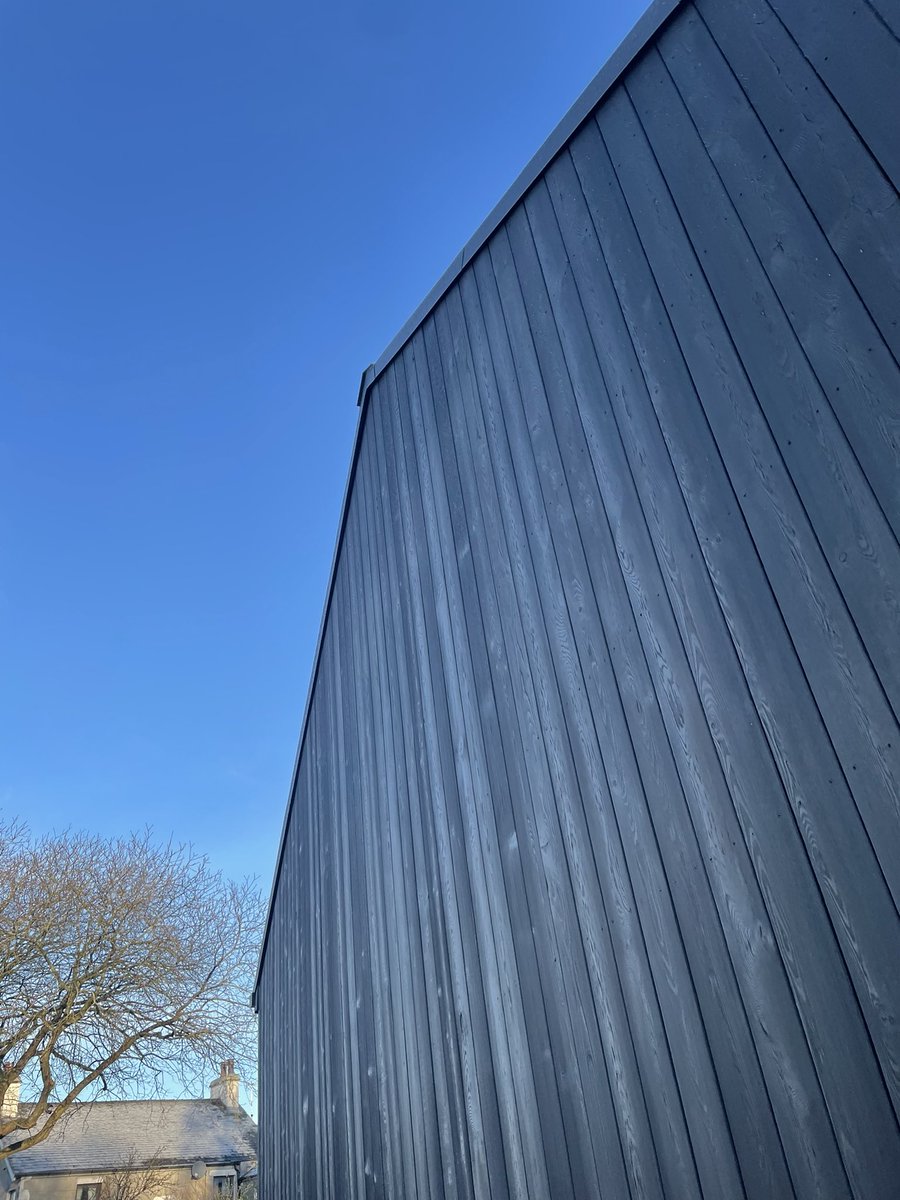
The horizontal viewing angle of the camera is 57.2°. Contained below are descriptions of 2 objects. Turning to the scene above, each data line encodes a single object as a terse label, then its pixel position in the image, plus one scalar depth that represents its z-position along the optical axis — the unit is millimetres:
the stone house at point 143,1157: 19516
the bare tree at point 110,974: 12086
